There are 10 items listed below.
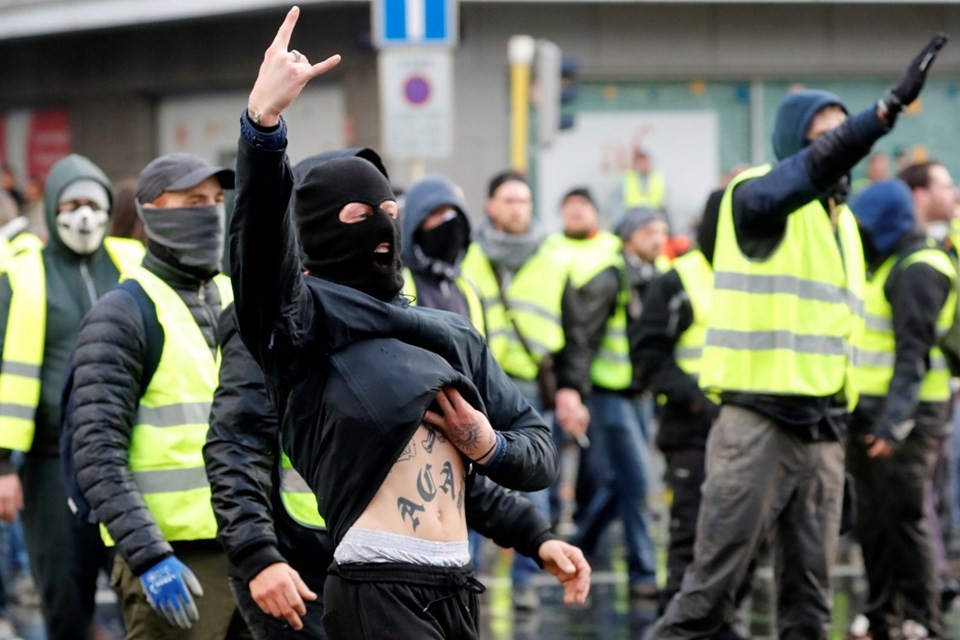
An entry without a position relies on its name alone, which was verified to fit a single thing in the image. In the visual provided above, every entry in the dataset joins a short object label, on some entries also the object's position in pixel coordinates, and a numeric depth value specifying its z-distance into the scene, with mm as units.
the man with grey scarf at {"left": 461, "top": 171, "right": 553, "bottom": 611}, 20984
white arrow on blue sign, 25281
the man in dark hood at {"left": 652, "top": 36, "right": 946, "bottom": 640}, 13570
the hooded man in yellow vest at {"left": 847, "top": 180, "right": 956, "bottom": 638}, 16812
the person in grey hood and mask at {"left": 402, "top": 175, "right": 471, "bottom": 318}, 16953
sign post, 25078
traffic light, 31422
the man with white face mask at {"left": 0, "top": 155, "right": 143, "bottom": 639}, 13570
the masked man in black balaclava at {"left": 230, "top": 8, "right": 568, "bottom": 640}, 8414
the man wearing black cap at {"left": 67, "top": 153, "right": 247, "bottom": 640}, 11359
